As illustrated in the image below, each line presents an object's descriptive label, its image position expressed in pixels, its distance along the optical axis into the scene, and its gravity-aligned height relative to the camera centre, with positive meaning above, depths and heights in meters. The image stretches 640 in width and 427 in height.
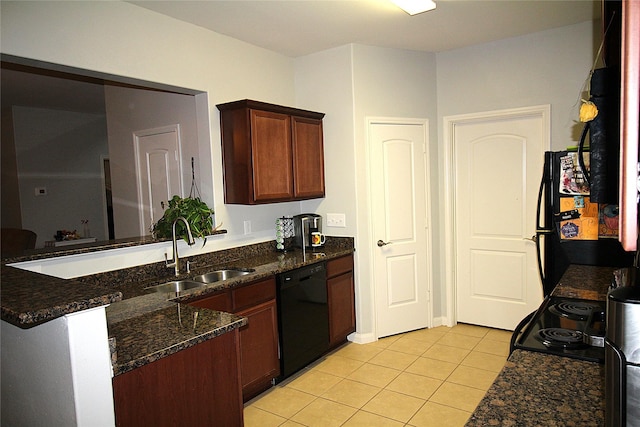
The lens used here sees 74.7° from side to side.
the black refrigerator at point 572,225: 2.75 -0.32
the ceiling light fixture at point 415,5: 2.87 +1.25
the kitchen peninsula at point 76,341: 1.27 -0.57
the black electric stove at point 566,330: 1.48 -0.61
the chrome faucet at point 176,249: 2.88 -0.39
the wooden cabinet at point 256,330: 2.82 -0.98
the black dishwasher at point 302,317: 3.19 -1.02
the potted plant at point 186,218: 3.00 -0.18
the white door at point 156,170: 4.03 +0.25
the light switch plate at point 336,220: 4.06 -0.31
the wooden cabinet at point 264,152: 3.37 +0.33
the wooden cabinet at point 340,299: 3.72 -1.02
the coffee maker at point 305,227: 3.98 -0.37
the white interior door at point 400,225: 4.05 -0.39
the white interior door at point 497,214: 3.98 -0.33
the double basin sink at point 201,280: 2.88 -0.63
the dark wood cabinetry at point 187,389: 1.53 -0.77
